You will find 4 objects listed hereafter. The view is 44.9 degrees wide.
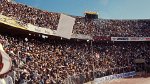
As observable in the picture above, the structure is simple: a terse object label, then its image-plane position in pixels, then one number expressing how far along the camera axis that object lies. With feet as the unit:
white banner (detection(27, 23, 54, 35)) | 59.89
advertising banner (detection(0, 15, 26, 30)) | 49.28
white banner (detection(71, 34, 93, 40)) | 79.43
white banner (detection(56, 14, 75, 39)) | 44.15
